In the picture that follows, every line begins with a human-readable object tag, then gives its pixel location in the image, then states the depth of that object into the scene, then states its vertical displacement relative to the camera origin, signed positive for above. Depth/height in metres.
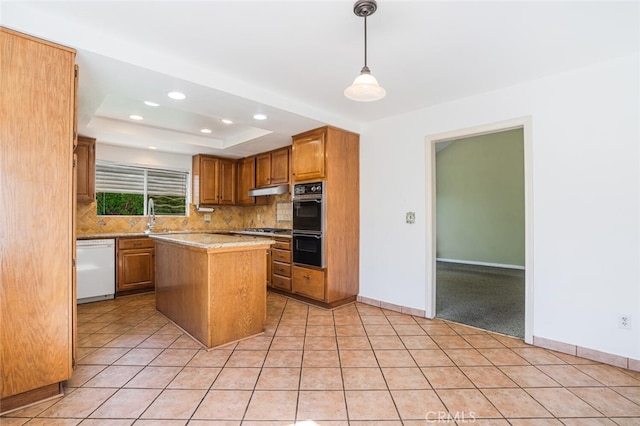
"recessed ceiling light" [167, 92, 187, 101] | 2.75 +1.12
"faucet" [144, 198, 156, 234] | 5.01 +0.00
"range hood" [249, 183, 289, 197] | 4.73 +0.42
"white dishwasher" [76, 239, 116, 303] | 3.91 -0.73
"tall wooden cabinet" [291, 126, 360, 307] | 3.78 +0.10
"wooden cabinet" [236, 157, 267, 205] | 5.52 +0.65
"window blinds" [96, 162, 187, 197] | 4.77 +0.61
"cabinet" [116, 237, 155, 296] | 4.30 -0.74
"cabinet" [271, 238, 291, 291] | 4.28 -0.71
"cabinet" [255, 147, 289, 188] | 4.86 +0.81
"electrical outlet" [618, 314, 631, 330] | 2.33 -0.82
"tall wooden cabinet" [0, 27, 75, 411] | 1.75 -0.01
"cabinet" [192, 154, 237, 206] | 5.44 +0.66
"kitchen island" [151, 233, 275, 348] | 2.63 -0.67
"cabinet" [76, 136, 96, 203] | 4.17 +0.65
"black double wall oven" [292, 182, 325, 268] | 3.80 -0.10
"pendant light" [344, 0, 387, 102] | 1.75 +0.81
